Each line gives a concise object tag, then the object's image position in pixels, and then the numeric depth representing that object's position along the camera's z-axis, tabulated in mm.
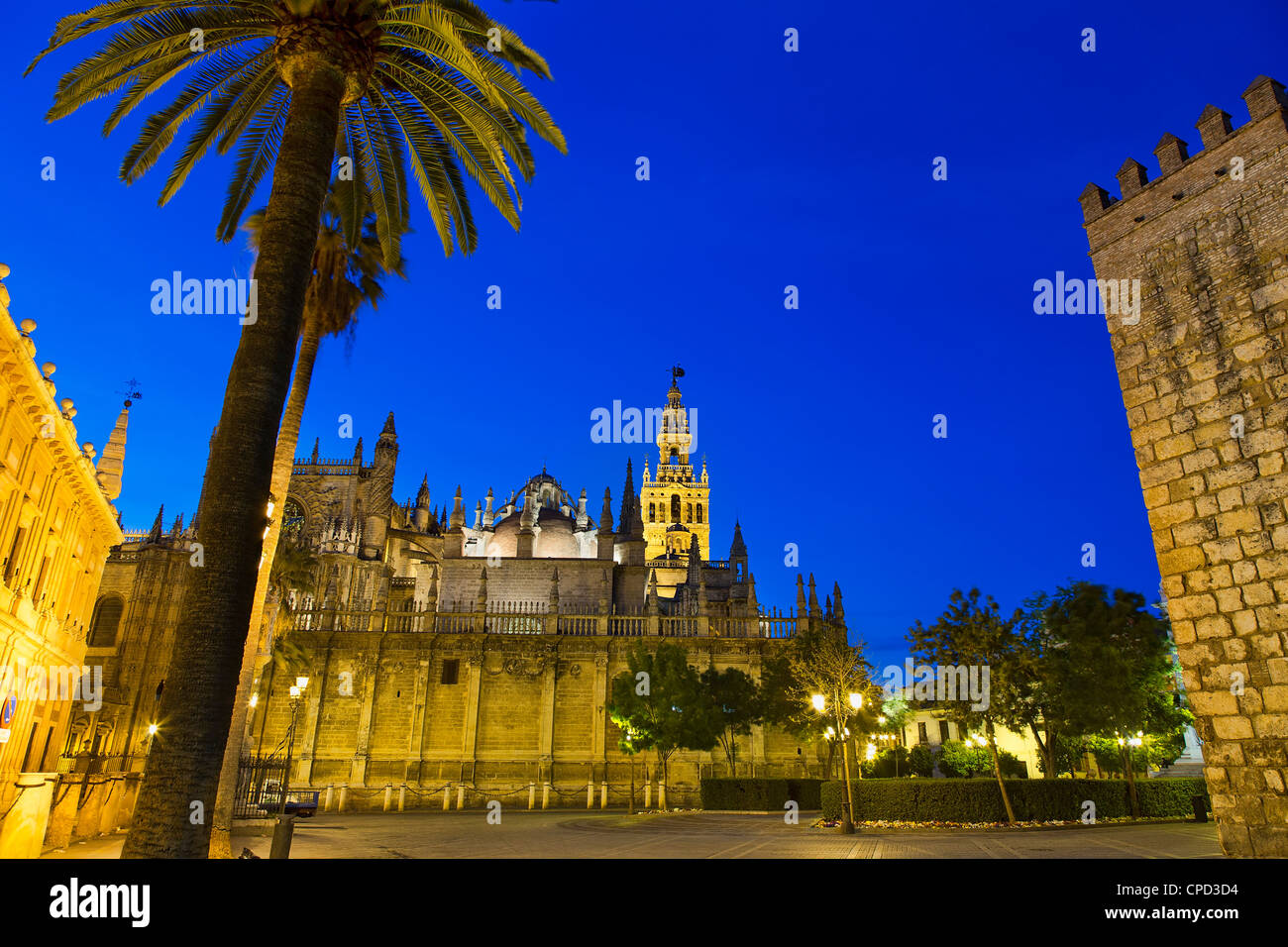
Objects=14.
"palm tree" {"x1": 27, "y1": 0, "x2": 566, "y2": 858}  6371
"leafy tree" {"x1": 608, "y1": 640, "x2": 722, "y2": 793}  25484
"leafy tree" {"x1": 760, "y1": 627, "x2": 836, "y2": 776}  27703
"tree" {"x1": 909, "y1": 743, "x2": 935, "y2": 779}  39375
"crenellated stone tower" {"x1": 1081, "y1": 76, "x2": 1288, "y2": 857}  9117
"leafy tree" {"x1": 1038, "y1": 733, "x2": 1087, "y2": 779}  31745
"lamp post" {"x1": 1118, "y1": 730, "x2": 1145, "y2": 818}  21844
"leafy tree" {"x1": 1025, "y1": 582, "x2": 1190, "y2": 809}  22156
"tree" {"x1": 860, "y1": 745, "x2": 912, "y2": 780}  35000
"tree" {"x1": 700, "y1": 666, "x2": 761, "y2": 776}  29266
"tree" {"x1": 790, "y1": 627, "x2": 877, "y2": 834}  18208
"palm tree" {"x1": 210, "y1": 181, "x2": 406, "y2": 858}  12414
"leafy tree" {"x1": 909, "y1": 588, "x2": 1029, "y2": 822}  20828
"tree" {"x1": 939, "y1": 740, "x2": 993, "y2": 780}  38750
